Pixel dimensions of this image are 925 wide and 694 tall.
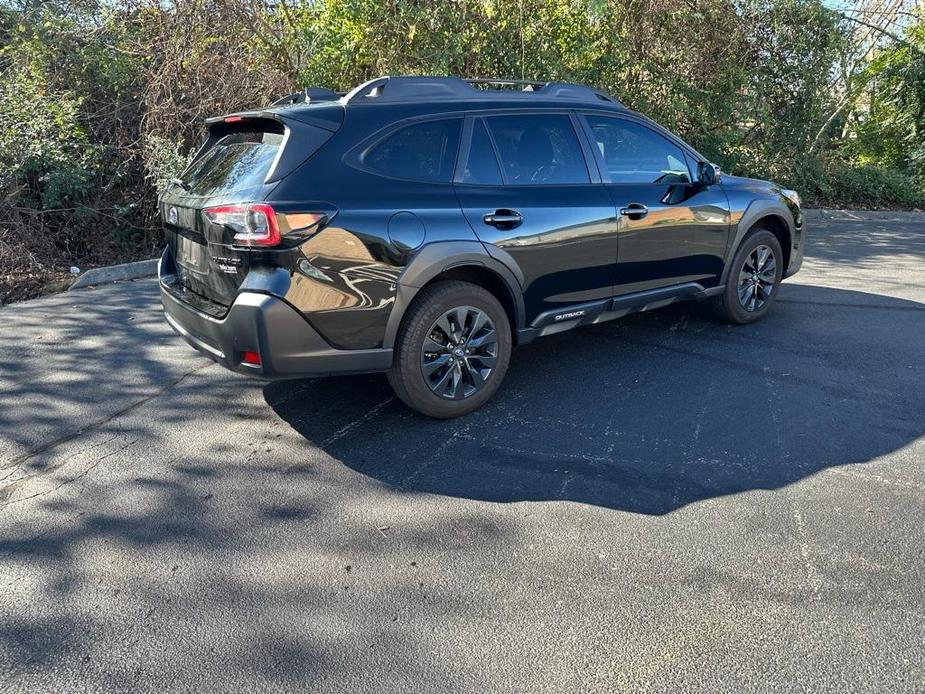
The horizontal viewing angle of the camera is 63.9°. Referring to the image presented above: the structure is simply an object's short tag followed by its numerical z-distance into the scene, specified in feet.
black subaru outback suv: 12.09
